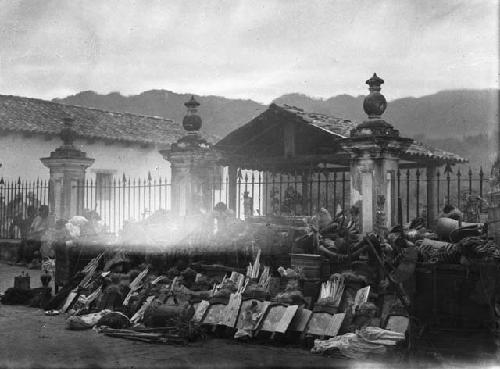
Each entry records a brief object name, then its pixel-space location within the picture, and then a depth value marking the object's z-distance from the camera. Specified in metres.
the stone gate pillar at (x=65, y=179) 14.95
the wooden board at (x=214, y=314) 8.04
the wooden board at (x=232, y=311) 7.91
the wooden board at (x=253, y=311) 7.76
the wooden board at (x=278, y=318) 7.48
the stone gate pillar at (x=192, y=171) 12.22
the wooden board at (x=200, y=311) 8.09
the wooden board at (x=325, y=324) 7.32
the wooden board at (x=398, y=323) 7.09
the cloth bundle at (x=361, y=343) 6.80
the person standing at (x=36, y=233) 15.66
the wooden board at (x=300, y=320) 7.52
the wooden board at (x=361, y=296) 7.62
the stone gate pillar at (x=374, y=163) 9.62
